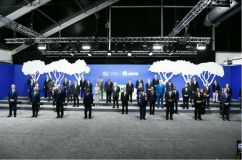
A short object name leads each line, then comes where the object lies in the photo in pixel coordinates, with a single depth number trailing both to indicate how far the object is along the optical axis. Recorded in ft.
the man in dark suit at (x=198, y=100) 27.66
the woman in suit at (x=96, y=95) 34.32
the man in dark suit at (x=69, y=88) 37.24
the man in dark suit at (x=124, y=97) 31.09
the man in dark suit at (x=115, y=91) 34.61
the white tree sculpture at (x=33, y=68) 47.72
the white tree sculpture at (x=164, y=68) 47.25
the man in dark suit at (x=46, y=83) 40.87
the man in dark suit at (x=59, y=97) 28.17
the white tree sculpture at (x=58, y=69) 47.75
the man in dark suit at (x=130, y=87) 35.70
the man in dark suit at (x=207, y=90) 34.33
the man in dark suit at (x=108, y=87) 37.40
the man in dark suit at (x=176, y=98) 31.22
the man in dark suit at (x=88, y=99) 27.68
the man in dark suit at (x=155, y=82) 38.86
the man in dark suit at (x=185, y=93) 33.42
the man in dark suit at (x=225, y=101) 27.32
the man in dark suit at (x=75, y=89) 34.95
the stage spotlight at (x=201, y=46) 36.78
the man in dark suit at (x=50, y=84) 38.88
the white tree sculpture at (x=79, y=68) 47.34
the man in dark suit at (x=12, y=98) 28.78
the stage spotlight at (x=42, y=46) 37.91
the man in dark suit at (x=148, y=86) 36.52
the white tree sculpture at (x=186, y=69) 47.75
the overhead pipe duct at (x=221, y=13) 21.49
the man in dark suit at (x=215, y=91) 40.10
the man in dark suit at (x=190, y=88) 36.81
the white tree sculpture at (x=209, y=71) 47.03
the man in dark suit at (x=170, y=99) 27.22
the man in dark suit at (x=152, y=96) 30.29
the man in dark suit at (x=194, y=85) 37.52
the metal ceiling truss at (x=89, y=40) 36.79
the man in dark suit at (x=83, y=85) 38.40
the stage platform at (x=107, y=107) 33.93
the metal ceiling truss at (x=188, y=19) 27.86
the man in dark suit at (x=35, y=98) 28.46
